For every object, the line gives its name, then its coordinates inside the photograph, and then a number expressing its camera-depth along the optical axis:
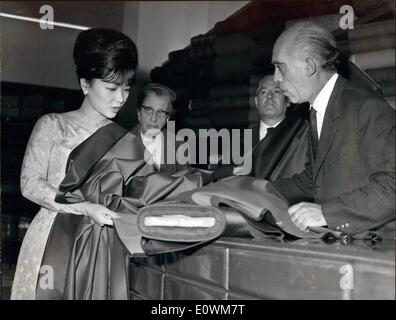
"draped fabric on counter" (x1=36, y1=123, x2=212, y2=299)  1.53
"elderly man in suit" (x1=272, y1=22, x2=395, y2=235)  1.24
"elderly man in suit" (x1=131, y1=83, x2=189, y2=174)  2.10
